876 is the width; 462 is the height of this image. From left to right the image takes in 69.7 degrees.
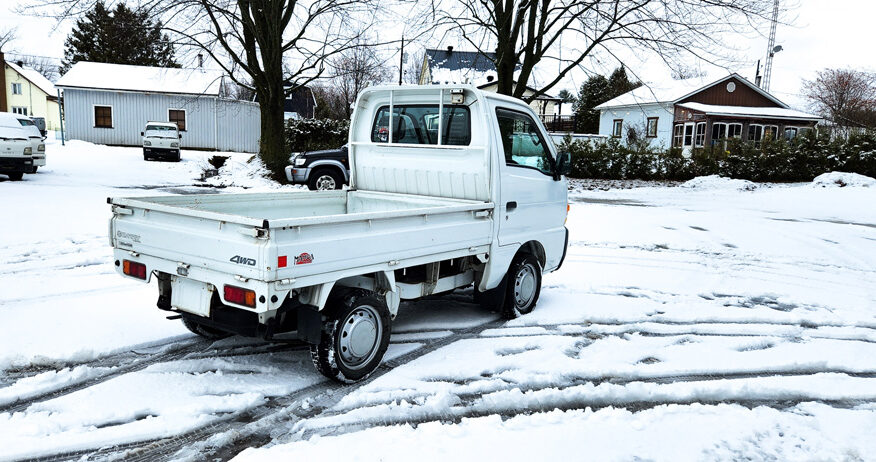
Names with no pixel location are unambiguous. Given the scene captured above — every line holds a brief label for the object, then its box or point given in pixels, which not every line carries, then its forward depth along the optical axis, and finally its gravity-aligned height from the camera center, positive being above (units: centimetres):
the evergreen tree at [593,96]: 4725 +486
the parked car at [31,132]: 1821 +32
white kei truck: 411 -61
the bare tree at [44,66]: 8044 +1005
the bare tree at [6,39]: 5224 +858
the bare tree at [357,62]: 2170 +330
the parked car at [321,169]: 1730 -46
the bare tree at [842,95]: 5044 +636
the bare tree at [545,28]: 1711 +378
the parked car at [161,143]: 2677 +18
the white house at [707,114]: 3500 +288
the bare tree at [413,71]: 5662 +772
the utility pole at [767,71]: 4295 +709
